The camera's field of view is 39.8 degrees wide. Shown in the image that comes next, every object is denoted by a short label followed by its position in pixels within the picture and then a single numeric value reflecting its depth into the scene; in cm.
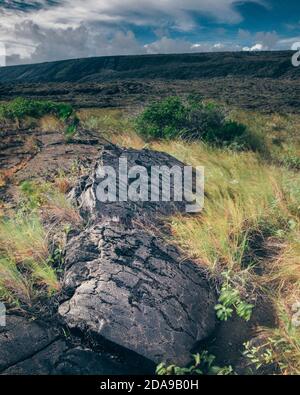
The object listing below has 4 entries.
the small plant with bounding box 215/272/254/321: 288
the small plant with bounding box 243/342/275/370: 257
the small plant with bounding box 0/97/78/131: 1027
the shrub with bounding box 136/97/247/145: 762
